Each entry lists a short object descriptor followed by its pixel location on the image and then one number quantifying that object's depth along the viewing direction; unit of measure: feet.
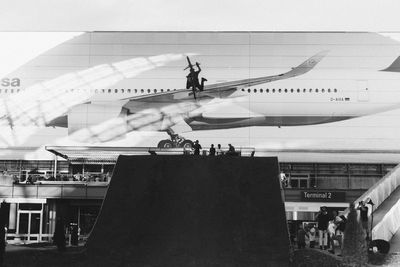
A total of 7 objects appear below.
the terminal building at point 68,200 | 124.98
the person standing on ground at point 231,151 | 77.81
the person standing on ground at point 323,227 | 65.36
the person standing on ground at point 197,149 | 82.94
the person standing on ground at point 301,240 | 69.10
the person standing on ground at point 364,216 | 59.93
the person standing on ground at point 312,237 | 71.10
